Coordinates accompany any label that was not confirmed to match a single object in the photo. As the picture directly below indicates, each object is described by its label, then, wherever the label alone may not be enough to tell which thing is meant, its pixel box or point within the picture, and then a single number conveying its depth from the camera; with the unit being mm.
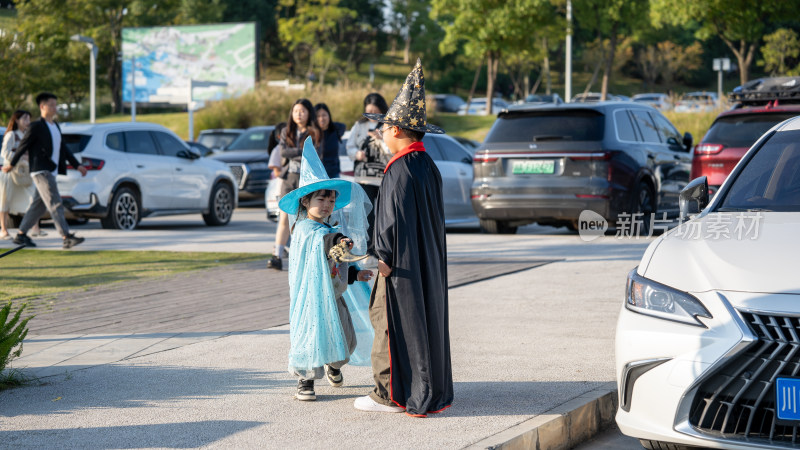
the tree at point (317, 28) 59312
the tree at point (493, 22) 39500
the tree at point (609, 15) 40906
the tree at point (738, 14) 31250
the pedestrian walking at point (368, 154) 10227
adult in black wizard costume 4758
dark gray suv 13078
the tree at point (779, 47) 56406
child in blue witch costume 5082
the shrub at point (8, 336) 5328
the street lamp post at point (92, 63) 37956
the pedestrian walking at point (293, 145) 10422
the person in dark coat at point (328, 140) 10758
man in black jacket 12508
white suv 14805
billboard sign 46625
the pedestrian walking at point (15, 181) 13906
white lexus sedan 3855
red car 12531
